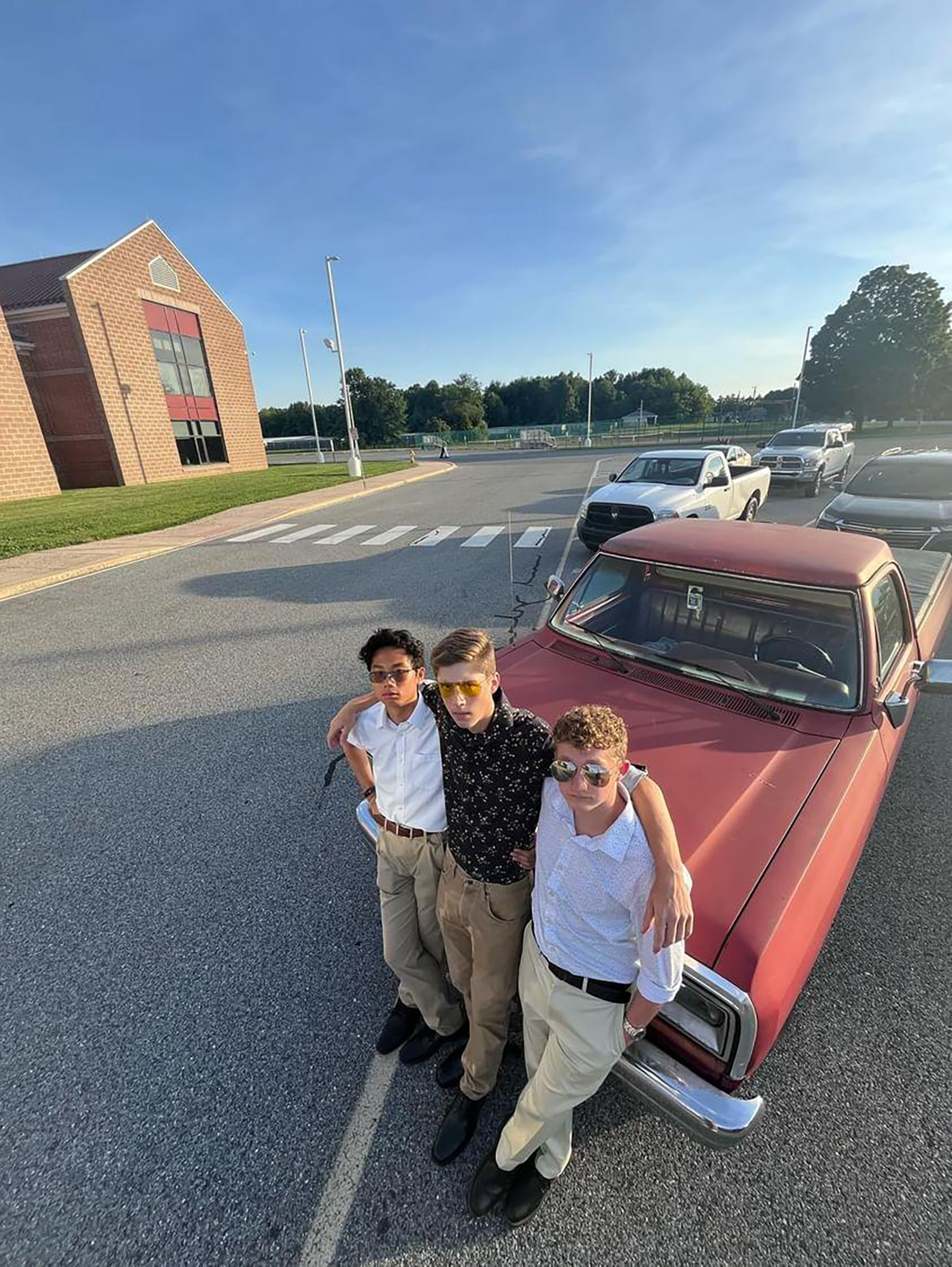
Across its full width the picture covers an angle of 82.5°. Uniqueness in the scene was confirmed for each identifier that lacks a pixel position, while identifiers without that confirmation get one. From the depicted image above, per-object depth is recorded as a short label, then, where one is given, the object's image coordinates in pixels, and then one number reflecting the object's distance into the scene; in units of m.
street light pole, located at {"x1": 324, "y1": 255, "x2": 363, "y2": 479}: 25.47
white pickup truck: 9.65
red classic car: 1.67
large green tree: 46.62
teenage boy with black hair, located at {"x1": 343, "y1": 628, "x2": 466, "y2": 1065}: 1.96
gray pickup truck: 16.31
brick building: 21.08
